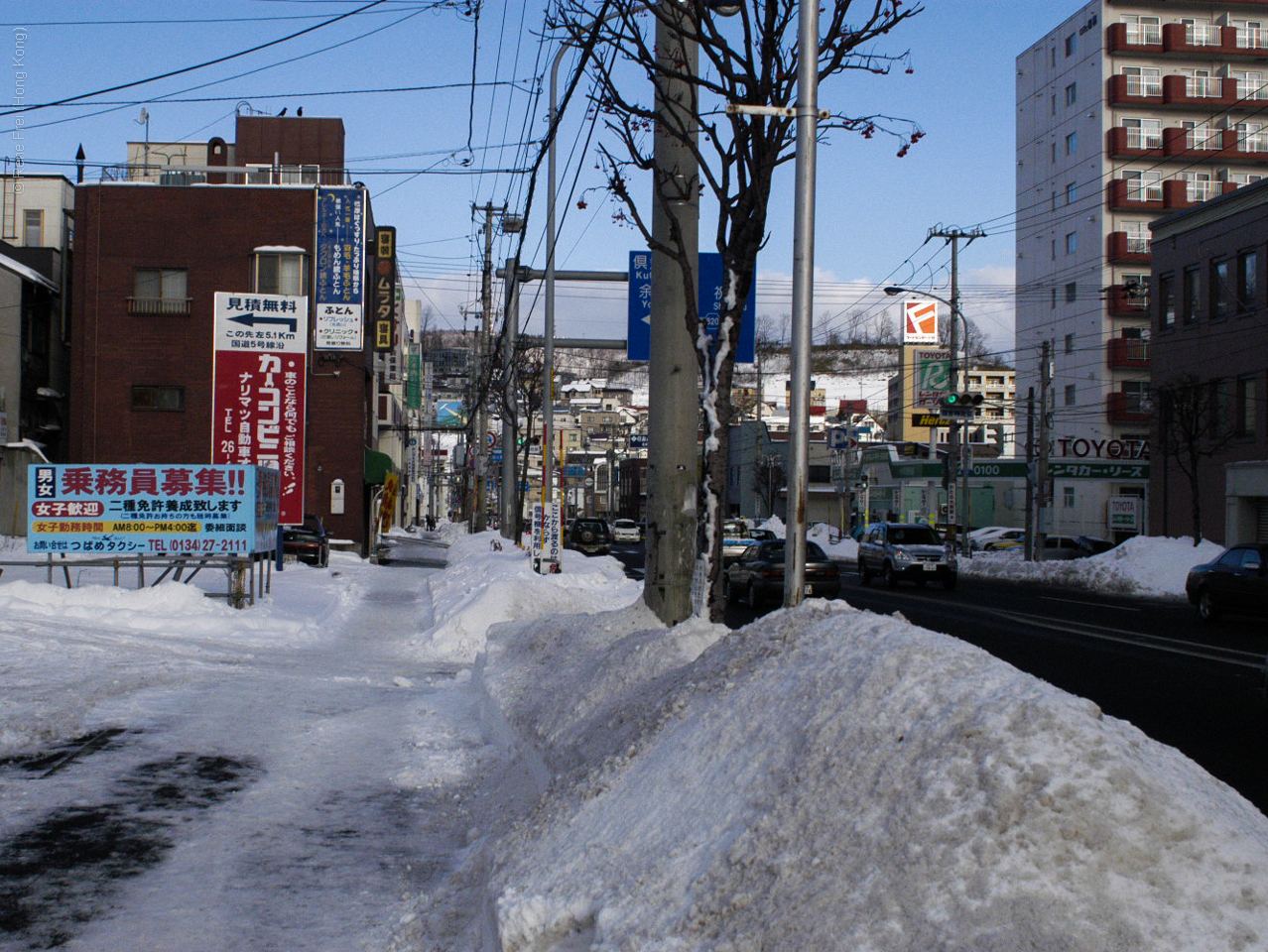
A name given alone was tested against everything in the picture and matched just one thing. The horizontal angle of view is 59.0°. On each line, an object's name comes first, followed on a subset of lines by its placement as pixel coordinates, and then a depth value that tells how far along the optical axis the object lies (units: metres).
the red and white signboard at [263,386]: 27.84
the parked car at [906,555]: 31.44
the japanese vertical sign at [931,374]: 48.62
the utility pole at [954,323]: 43.41
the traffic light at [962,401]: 39.34
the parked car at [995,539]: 55.66
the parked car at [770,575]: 24.75
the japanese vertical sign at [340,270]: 36.97
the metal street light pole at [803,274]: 8.05
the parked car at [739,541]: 31.69
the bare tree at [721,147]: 9.25
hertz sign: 42.21
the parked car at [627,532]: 66.75
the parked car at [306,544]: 33.25
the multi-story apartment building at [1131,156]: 56.09
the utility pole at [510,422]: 26.59
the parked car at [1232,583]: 19.95
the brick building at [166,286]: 39.47
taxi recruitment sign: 16.86
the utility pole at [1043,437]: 39.41
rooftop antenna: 46.77
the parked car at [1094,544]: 46.66
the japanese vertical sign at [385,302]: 44.57
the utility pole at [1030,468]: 40.12
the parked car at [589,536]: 52.31
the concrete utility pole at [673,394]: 10.18
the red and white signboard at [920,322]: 73.50
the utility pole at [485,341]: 41.08
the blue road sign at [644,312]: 15.97
